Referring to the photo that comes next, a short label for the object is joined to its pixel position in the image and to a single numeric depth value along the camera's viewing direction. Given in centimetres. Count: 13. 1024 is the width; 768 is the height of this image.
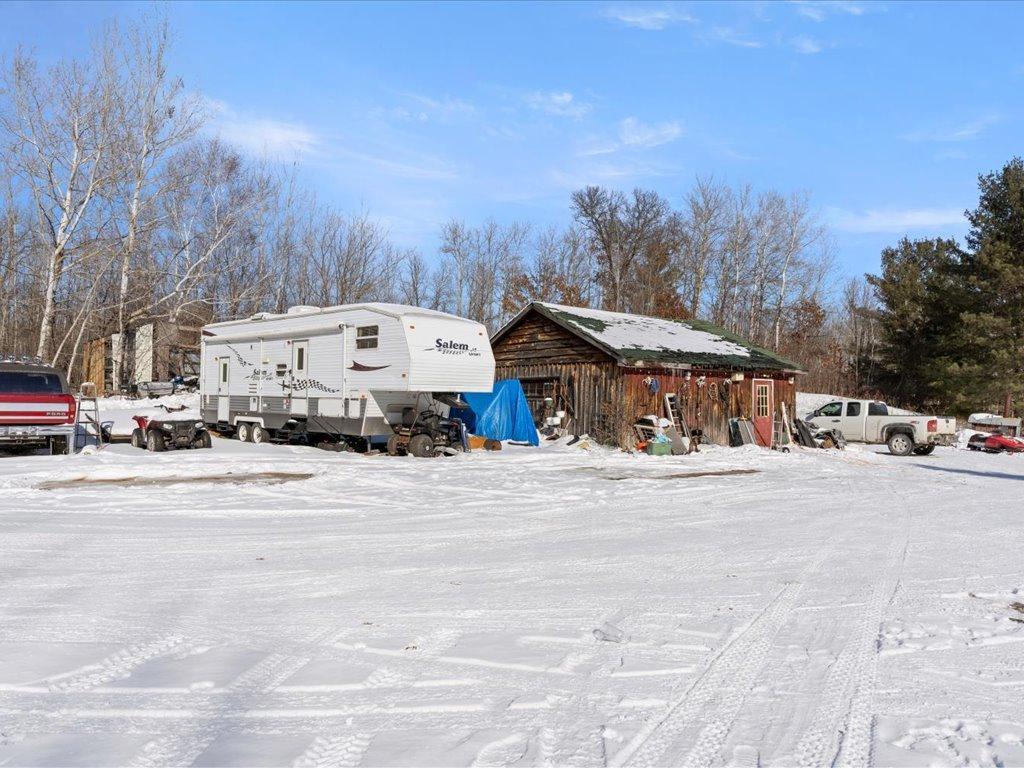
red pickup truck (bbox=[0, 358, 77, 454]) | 1559
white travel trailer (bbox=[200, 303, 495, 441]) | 1798
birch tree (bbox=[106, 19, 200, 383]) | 2911
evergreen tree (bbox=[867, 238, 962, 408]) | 3925
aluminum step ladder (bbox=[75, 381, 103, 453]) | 1852
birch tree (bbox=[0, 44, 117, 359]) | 2689
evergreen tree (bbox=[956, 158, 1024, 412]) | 3453
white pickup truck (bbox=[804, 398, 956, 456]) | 2402
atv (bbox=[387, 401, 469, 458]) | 1830
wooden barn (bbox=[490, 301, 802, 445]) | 2272
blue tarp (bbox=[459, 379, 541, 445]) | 2275
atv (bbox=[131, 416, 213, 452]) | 1841
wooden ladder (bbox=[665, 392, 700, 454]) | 2327
